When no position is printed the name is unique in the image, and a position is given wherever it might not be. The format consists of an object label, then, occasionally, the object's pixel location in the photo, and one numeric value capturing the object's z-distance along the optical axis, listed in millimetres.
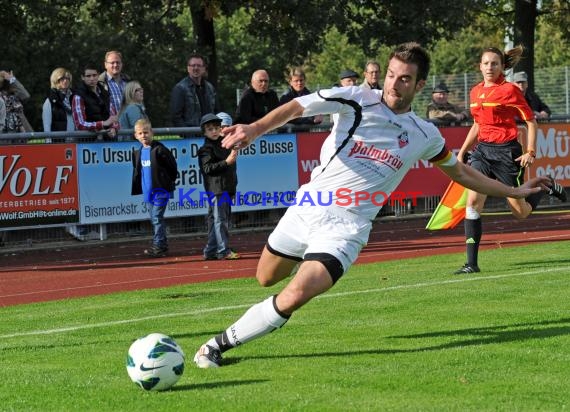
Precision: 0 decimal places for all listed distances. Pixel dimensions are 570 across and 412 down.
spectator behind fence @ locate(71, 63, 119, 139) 17609
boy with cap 15875
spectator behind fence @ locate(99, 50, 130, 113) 17812
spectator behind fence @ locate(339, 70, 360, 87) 18781
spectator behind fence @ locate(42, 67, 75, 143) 17688
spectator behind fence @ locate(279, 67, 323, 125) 19312
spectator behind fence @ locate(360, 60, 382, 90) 18266
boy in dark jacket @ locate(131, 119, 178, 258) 16922
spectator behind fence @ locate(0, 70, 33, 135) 17406
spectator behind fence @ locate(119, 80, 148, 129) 18047
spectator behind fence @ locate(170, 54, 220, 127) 18766
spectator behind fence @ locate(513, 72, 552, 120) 22564
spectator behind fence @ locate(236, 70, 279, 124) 18656
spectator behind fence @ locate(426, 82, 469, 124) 23016
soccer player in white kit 7738
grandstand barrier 17469
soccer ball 7062
